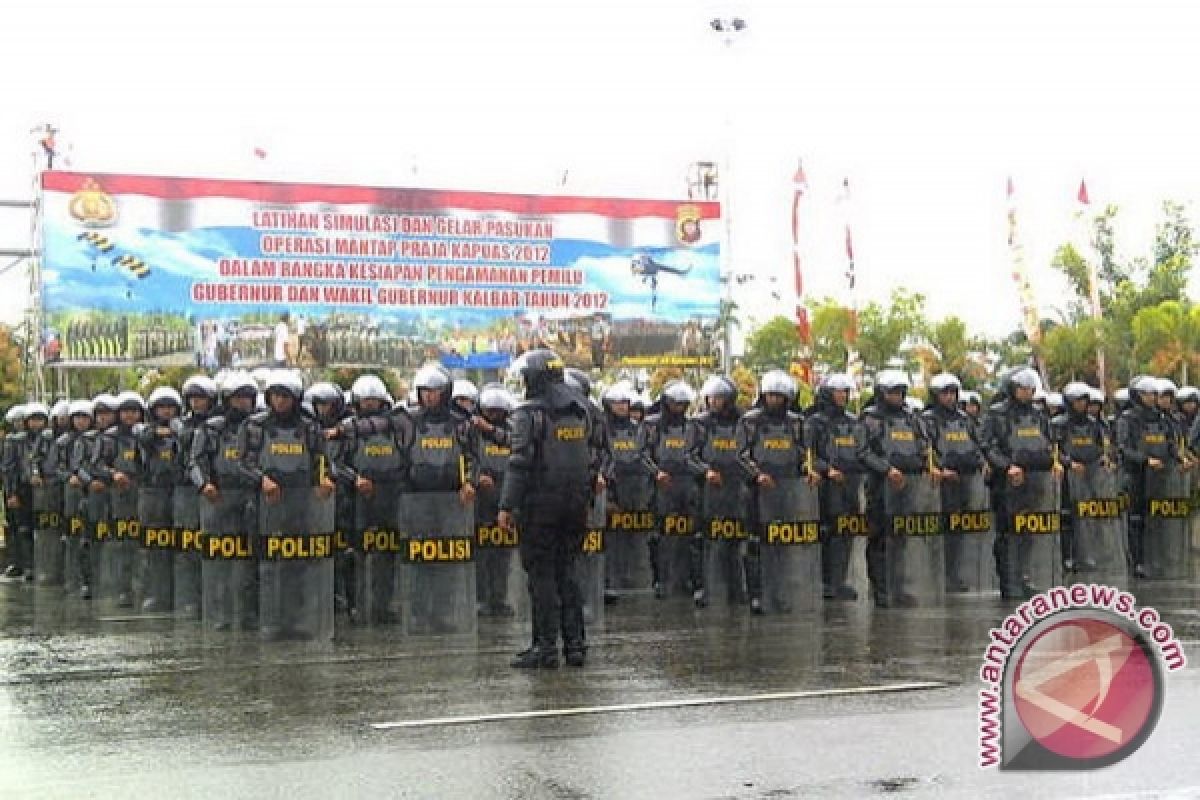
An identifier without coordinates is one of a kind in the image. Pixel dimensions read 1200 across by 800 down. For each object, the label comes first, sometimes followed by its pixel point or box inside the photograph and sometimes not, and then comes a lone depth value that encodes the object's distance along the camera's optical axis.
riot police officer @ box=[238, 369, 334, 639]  12.84
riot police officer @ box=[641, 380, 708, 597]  16.75
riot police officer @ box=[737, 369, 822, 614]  14.67
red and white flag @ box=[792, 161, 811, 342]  43.03
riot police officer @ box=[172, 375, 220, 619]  15.04
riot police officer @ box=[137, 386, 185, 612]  15.92
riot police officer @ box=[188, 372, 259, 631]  13.67
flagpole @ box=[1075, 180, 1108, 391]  45.66
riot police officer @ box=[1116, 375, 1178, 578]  17.62
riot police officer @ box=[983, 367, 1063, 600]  15.42
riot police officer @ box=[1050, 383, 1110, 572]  16.41
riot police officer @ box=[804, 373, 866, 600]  15.74
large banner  32.50
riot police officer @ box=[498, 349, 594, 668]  11.04
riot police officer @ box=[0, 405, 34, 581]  21.42
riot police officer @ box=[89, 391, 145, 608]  16.64
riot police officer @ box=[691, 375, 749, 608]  15.62
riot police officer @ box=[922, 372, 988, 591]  15.45
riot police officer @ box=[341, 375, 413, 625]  14.20
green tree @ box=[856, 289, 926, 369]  55.31
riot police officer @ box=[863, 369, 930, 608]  15.28
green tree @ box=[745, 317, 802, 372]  56.83
